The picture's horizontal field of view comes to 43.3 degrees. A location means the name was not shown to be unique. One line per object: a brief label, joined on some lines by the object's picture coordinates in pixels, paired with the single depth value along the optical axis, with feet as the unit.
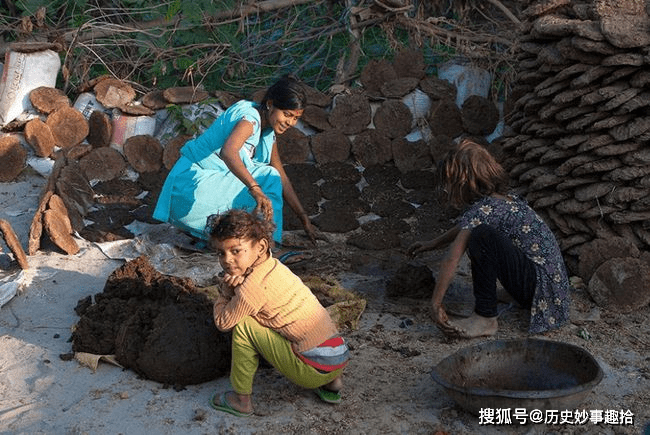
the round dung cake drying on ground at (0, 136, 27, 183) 19.61
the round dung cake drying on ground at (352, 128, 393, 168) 21.13
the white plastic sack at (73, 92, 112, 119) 21.38
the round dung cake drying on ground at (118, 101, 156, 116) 21.01
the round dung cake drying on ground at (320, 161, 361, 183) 20.44
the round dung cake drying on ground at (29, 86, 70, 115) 21.03
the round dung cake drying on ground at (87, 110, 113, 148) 20.70
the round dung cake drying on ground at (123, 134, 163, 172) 20.51
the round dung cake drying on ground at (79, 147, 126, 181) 20.06
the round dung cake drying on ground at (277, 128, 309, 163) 21.09
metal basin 10.68
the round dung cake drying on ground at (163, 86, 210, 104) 21.36
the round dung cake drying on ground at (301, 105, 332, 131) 21.39
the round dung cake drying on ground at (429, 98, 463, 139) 21.34
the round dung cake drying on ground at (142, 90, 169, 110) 21.45
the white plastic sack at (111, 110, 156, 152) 20.94
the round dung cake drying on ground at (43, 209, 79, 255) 15.71
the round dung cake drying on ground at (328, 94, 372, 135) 21.35
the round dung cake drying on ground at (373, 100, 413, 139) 21.36
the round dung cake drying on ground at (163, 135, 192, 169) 20.52
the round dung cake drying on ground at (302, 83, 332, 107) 21.61
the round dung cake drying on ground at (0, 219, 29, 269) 14.64
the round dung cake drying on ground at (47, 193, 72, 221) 16.40
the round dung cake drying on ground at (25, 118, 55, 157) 20.24
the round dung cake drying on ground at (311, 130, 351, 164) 21.13
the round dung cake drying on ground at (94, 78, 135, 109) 21.36
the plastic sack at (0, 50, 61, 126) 21.04
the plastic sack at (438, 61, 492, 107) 22.09
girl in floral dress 12.09
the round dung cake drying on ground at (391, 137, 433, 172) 20.85
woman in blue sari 14.73
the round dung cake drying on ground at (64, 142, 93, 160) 20.07
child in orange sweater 10.09
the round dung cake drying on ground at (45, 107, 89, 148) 20.59
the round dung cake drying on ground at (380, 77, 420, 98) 21.57
